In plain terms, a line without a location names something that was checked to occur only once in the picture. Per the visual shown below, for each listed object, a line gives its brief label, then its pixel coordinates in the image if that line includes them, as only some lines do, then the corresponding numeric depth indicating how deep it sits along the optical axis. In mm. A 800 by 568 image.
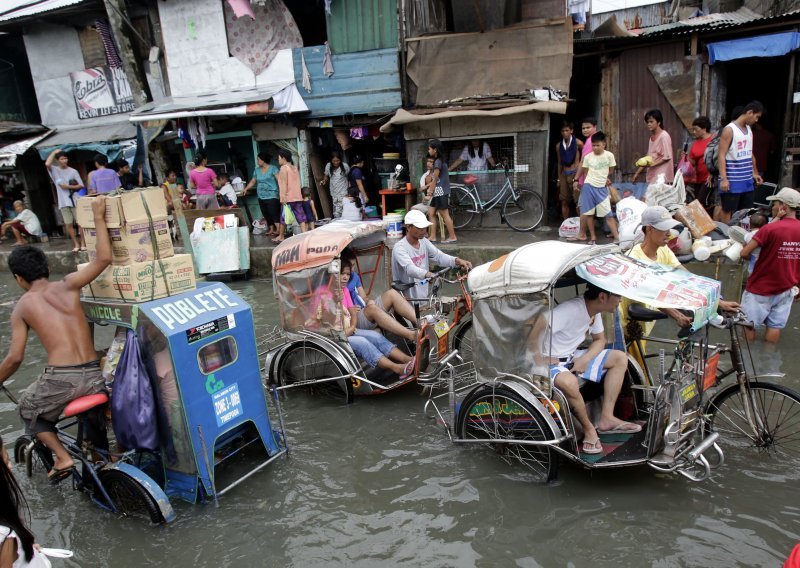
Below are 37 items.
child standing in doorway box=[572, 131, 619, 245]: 9086
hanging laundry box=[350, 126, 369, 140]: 12875
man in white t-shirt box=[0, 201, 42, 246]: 15414
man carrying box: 4094
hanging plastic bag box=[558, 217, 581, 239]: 10195
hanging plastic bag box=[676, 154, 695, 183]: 9266
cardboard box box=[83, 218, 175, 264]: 4184
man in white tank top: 7713
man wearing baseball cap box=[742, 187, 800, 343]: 5812
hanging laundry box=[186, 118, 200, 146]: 13281
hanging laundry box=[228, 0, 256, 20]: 12609
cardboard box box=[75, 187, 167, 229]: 4117
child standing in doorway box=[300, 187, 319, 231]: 12648
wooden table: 11992
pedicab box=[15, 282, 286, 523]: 4004
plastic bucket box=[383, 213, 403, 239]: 10256
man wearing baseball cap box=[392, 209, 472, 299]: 6125
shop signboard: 15862
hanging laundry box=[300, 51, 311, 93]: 12875
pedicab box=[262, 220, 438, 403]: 5605
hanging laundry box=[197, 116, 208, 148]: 13156
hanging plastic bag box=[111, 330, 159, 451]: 3953
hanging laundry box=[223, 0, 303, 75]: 13062
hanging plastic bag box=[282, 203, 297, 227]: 12638
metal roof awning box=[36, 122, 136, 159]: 15164
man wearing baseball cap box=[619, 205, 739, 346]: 4391
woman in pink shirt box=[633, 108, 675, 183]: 8609
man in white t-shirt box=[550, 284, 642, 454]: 4121
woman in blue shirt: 12664
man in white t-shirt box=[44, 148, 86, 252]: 13859
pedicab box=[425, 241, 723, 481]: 3797
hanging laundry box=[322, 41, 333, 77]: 12617
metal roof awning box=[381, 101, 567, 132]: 10477
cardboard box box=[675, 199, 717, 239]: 6823
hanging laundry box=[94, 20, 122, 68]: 15039
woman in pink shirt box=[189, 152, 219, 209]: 12531
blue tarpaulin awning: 9844
